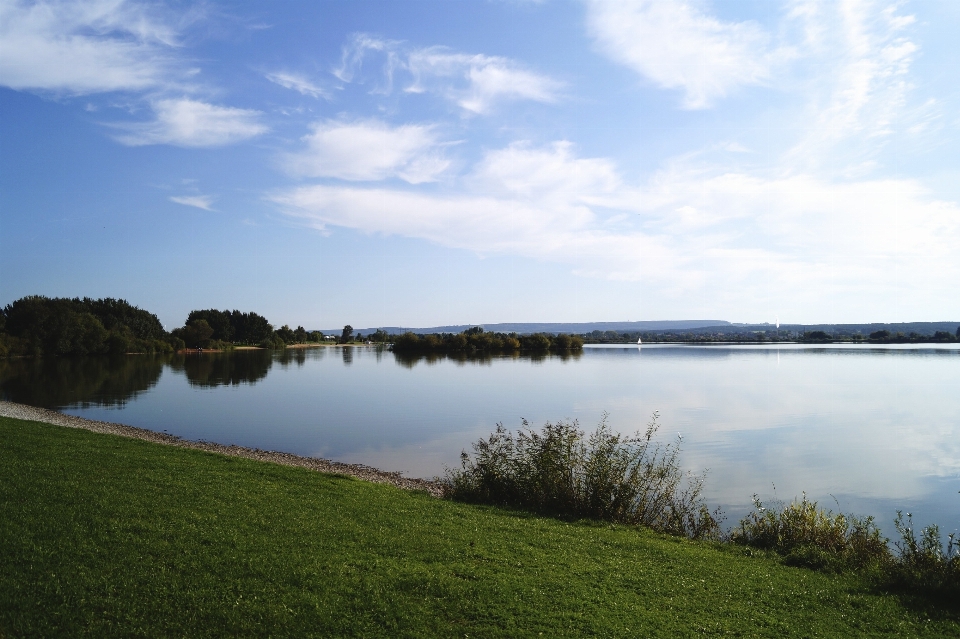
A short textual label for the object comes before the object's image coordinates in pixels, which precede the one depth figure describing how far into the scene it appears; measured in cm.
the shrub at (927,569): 656
